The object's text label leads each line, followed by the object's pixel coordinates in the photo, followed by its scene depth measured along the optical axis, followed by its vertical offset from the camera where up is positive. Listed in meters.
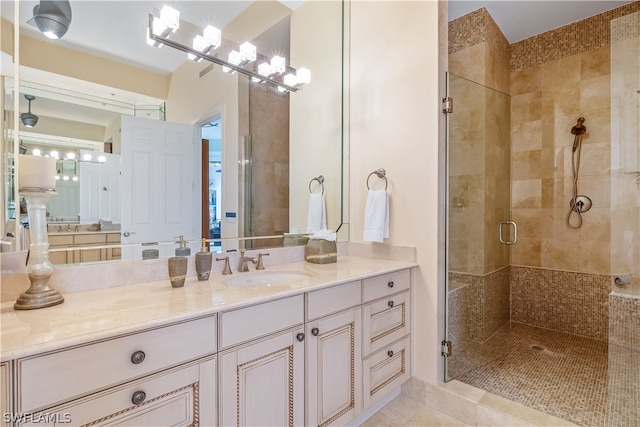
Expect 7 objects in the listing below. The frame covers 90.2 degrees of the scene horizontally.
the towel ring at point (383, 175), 2.13 +0.24
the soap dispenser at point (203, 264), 1.47 -0.25
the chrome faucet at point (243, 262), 1.72 -0.27
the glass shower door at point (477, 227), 2.03 -0.12
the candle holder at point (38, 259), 1.04 -0.16
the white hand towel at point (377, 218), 2.05 -0.05
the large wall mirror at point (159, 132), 1.23 +0.39
